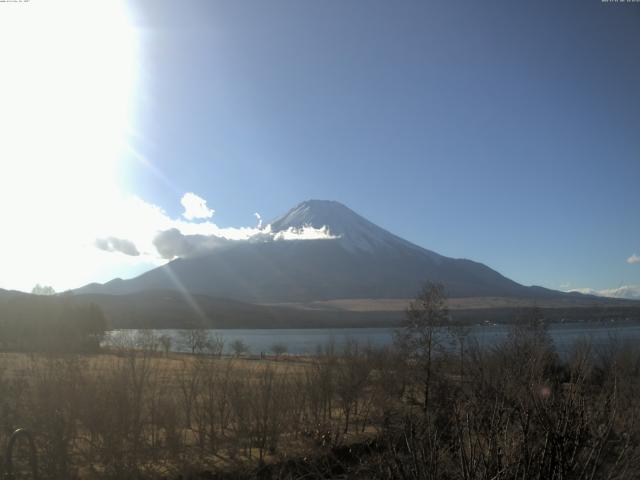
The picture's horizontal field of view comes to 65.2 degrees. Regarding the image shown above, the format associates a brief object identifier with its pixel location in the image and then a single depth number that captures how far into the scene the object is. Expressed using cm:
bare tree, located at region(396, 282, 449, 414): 2573
